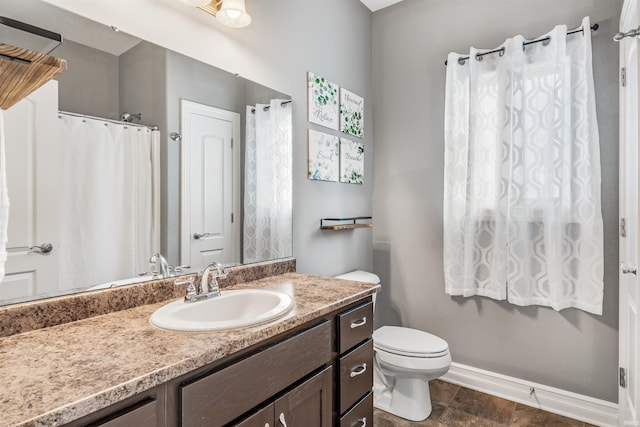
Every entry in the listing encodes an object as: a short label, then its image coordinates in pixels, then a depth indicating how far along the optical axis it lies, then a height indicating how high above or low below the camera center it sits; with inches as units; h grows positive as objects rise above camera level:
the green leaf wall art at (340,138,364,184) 93.4 +13.9
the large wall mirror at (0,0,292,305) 39.7 +6.6
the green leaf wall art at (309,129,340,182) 82.5 +13.6
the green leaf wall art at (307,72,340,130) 82.4 +27.2
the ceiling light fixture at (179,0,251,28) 58.4 +34.1
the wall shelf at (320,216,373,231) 85.6 -3.3
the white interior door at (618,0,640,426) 59.1 -3.4
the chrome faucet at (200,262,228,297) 50.7 -10.2
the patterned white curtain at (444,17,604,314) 74.7 +7.9
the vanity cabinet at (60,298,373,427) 29.2 -18.5
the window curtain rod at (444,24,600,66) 75.1 +38.8
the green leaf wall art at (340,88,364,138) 93.4 +27.3
